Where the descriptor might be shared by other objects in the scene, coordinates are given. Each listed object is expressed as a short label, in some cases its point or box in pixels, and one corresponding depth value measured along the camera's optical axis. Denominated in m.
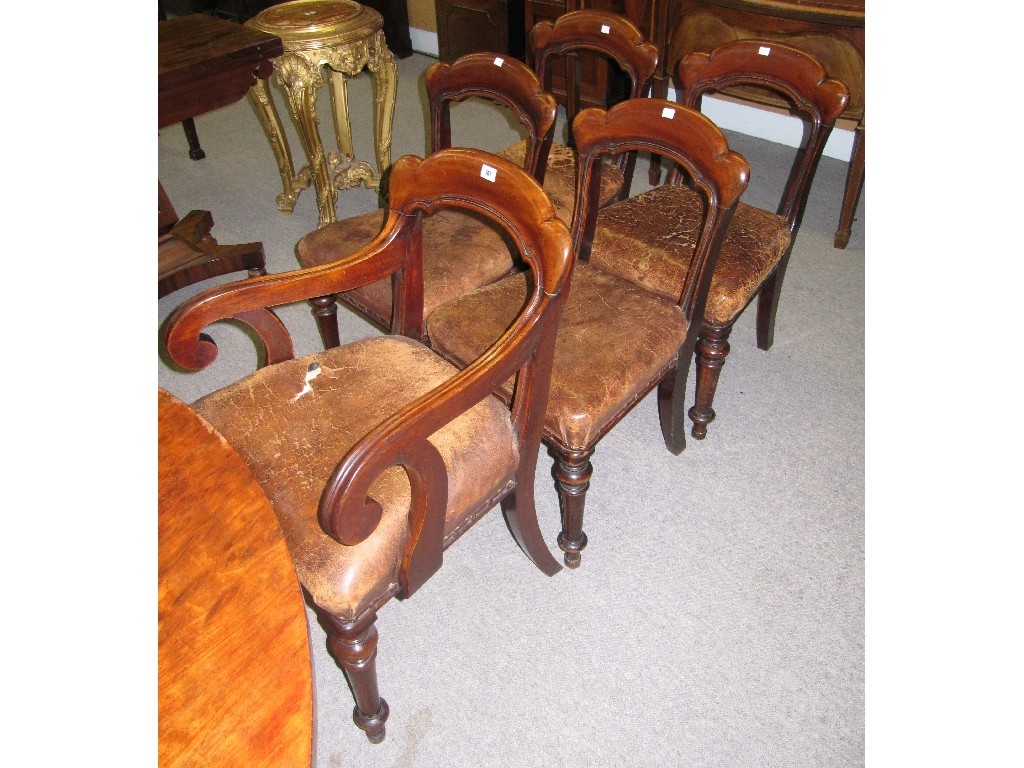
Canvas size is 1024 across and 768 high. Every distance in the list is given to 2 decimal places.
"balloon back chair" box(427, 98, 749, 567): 1.33
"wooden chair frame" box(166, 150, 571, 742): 0.87
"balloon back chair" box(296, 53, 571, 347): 1.66
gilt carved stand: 2.39
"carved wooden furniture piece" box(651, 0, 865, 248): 2.25
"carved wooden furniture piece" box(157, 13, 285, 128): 2.03
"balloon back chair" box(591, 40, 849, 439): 1.65
